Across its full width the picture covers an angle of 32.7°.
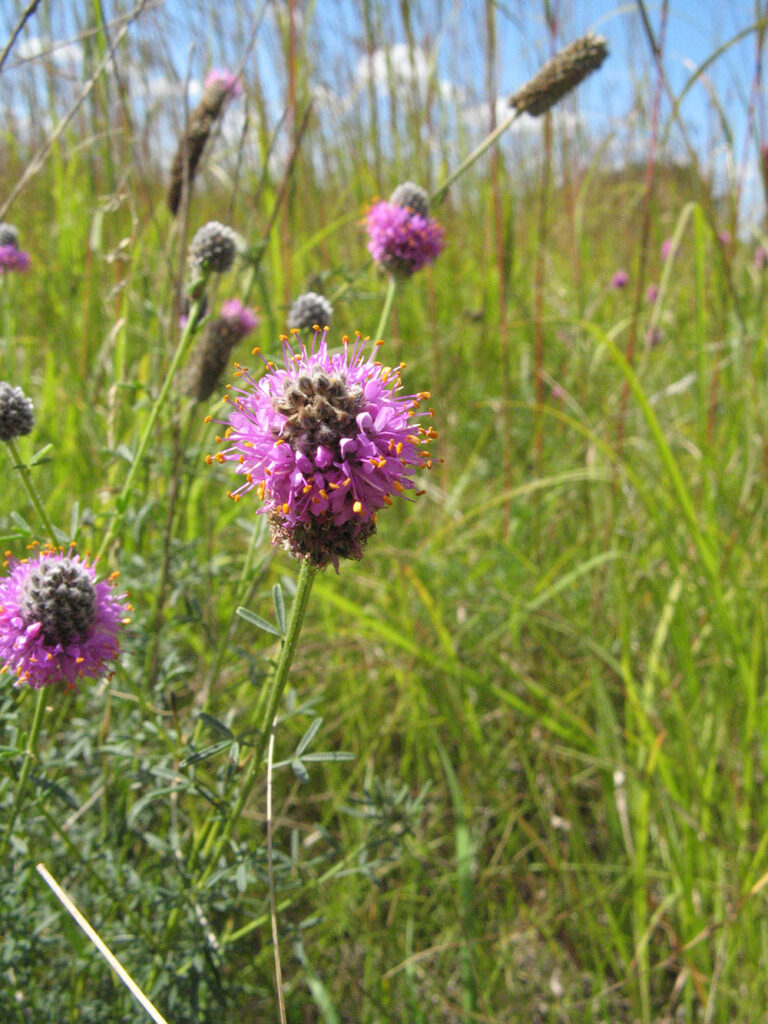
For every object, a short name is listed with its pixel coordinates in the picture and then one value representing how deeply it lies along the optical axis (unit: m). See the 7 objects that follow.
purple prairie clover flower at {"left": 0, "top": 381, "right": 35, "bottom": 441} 0.25
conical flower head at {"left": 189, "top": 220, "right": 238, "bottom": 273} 0.28
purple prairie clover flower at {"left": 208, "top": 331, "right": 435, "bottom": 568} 0.21
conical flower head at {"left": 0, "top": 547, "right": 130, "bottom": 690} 0.23
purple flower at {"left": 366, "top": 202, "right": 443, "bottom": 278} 0.30
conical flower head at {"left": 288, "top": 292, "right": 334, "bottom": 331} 0.29
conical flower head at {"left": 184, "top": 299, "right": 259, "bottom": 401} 0.29
